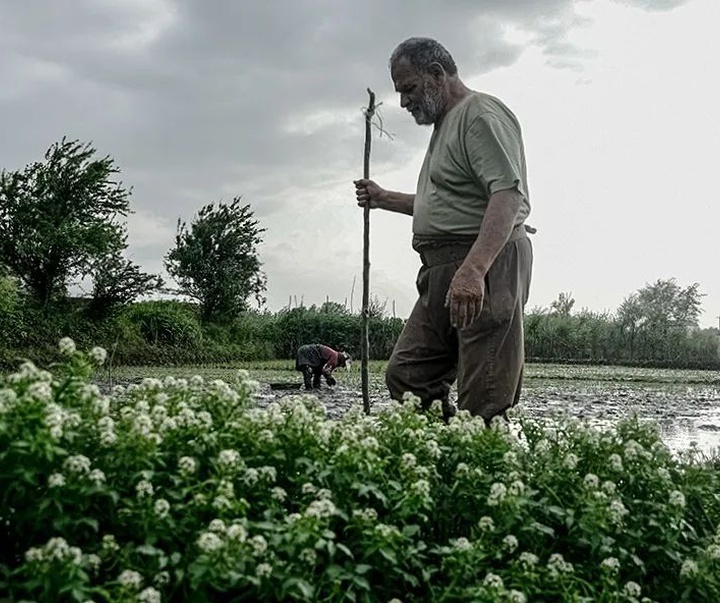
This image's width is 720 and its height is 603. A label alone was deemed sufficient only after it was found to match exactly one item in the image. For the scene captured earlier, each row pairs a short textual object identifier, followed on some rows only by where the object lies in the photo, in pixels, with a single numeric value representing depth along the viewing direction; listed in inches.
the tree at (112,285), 971.3
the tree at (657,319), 1245.7
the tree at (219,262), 1143.0
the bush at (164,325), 1004.6
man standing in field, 164.1
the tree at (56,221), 964.0
